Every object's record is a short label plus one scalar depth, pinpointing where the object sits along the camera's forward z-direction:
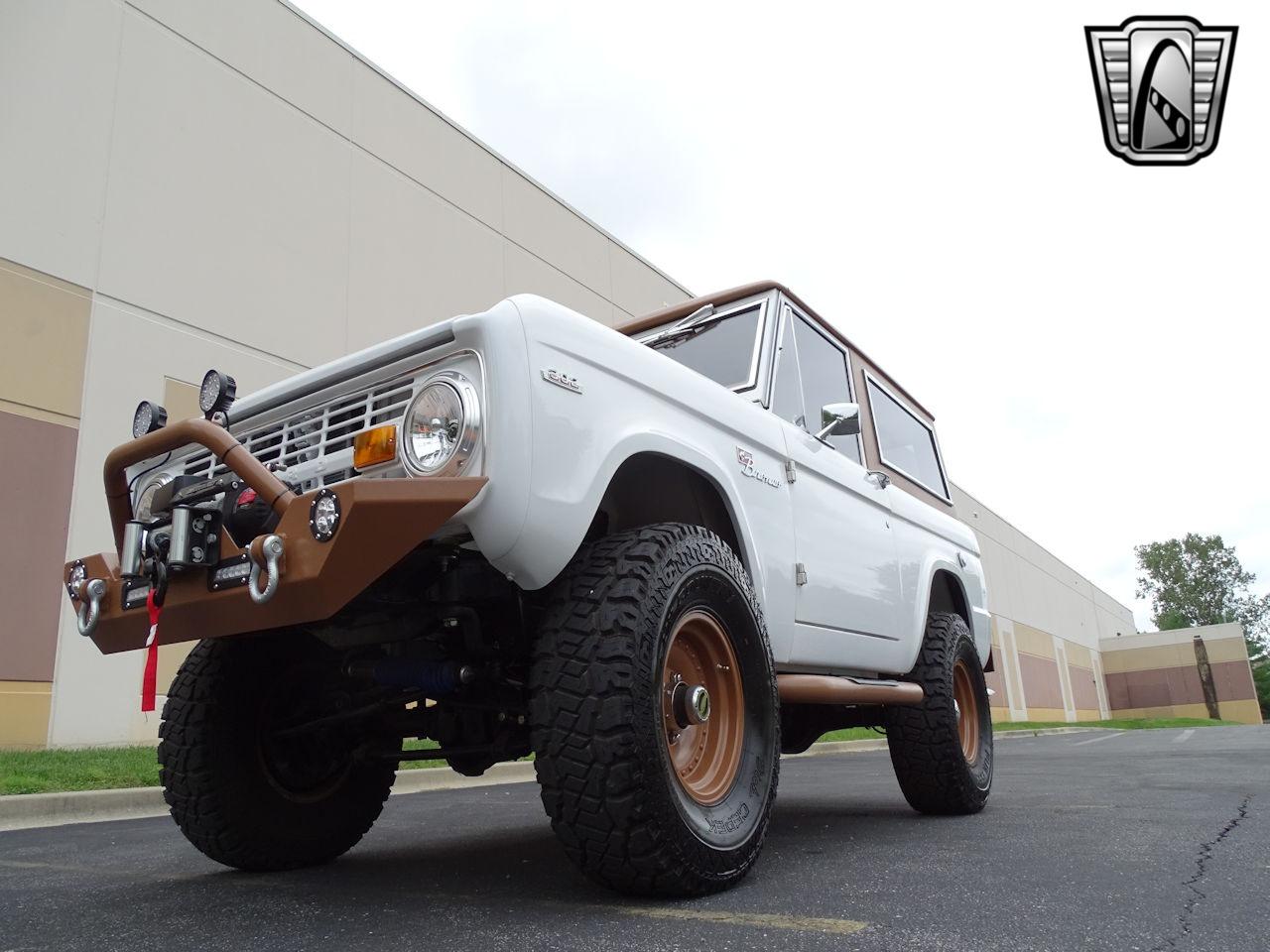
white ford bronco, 2.45
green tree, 79.62
